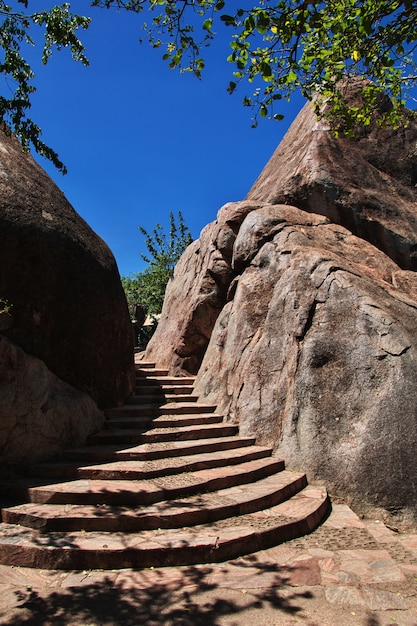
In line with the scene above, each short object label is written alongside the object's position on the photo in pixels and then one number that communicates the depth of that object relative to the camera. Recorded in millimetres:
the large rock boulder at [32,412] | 5773
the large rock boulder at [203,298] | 10812
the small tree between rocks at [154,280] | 26764
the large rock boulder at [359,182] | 10742
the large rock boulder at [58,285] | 6484
